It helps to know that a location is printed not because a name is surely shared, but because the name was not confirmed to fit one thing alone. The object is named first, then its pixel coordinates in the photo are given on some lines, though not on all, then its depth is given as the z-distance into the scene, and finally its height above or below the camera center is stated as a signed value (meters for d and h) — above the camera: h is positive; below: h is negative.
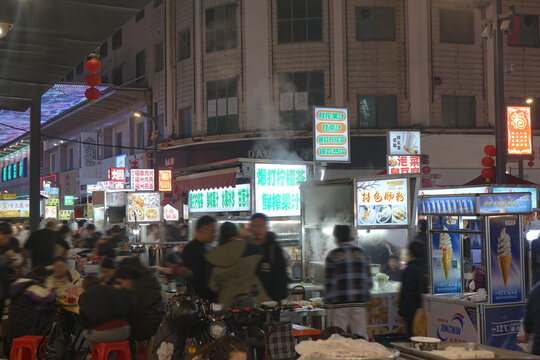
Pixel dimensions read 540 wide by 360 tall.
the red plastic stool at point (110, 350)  8.01 -1.57
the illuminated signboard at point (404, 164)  24.11 +1.85
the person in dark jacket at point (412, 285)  9.88 -1.04
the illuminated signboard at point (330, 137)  15.16 +1.82
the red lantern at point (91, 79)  14.05 +2.94
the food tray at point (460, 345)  4.12 -0.88
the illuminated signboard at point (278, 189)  13.99 +0.59
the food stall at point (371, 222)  11.89 -0.12
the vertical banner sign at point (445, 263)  11.42 -0.84
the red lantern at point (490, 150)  19.67 +1.85
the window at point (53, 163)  58.71 +5.09
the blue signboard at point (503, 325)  9.71 -1.63
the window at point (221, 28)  31.67 +9.05
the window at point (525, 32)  30.81 +8.34
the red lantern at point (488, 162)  19.25 +1.47
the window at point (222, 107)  31.25 +5.22
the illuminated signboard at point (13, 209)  25.15 +0.46
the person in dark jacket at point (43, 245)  13.37 -0.49
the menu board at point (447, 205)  9.93 +0.14
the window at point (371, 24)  29.97 +8.53
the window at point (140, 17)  39.84 +12.05
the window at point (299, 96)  29.91 +5.37
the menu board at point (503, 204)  9.77 +0.13
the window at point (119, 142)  42.73 +4.96
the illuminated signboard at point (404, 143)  24.36 +2.64
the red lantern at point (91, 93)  14.21 +2.69
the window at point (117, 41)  42.94 +11.51
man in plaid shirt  9.50 -0.96
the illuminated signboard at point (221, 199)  14.11 +0.41
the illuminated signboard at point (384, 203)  12.30 +0.22
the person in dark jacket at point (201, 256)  8.34 -0.48
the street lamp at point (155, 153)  31.52 +3.11
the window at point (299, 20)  30.20 +8.85
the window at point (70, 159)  52.83 +4.84
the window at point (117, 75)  42.47 +9.16
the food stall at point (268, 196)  13.89 +0.46
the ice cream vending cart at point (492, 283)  9.73 -1.02
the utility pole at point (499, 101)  16.00 +2.74
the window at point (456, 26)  30.16 +8.43
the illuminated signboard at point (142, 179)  31.55 +1.90
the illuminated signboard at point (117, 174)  37.41 +2.53
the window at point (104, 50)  45.38 +11.56
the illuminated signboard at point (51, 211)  40.62 +0.58
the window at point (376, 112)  29.56 +4.53
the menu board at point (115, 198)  23.14 +0.73
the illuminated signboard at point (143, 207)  22.25 +0.40
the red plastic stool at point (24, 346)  9.23 -1.72
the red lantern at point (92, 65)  14.59 +3.37
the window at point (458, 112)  29.81 +4.52
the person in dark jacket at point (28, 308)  9.33 -1.21
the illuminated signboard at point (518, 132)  18.41 +2.22
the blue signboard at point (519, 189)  15.21 +0.55
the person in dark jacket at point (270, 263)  8.80 -0.61
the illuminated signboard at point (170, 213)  30.18 +0.25
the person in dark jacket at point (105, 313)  7.89 -1.11
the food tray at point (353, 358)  4.01 -0.86
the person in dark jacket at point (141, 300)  8.56 -1.04
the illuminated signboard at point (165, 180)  32.96 +1.90
